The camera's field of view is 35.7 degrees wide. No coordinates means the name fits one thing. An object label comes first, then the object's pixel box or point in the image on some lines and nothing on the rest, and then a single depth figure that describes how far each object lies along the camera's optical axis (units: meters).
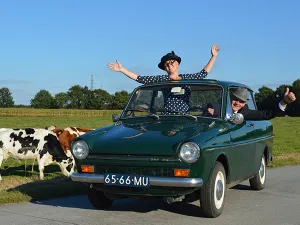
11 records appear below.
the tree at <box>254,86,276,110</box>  133.57
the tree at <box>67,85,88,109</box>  144.50
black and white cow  11.50
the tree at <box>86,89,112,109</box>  140.12
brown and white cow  13.56
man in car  6.67
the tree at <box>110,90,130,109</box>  135.88
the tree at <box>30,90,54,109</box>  141.75
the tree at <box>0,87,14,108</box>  155.00
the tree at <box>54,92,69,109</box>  143.38
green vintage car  5.67
